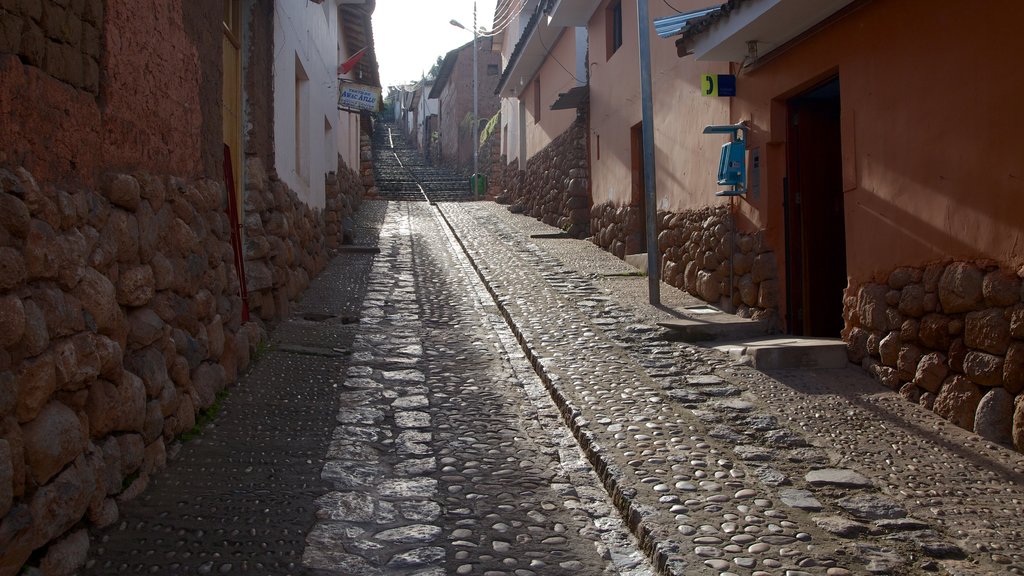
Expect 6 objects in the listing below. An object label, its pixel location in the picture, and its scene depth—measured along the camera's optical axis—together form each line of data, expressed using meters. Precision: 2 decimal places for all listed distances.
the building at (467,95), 33.28
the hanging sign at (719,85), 7.97
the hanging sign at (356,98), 15.03
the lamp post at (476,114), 27.85
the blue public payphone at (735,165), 7.78
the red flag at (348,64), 16.11
